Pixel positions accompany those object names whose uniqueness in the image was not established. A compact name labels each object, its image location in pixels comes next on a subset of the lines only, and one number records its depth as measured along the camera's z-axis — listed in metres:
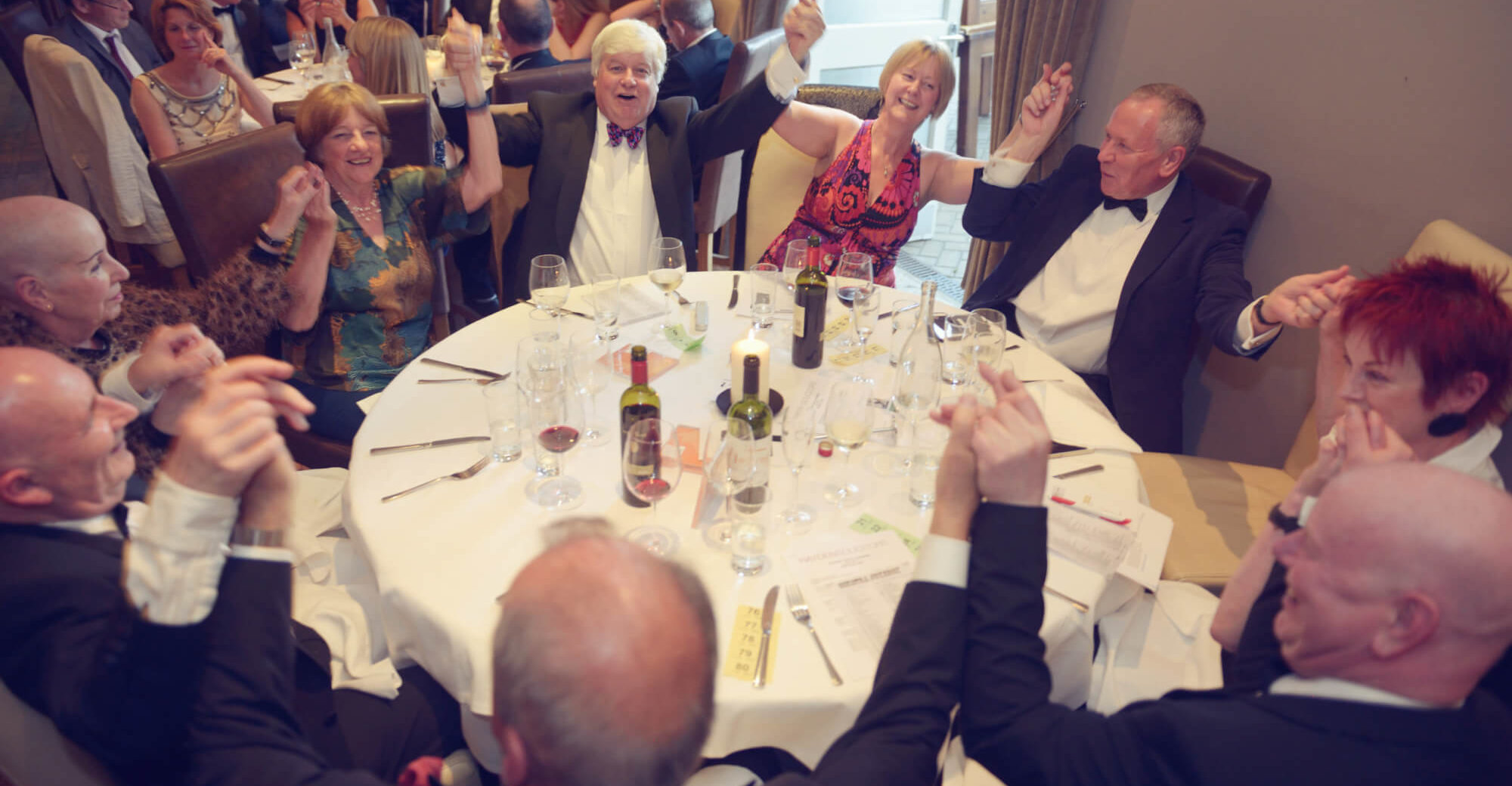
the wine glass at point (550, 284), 2.30
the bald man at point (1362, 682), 0.95
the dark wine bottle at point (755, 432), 1.54
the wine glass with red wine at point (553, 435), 1.66
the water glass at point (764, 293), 2.40
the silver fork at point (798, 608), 1.40
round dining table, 1.32
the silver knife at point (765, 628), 1.30
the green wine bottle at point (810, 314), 2.06
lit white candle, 1.77
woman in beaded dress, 3.57
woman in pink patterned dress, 3.05
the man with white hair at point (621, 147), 2.99
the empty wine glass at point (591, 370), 1.87
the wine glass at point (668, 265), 2.40
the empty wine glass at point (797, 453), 1.61
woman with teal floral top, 2.47
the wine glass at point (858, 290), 2.27
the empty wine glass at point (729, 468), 1.52
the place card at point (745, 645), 1.31
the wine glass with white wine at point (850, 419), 1.80
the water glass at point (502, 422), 1.77
